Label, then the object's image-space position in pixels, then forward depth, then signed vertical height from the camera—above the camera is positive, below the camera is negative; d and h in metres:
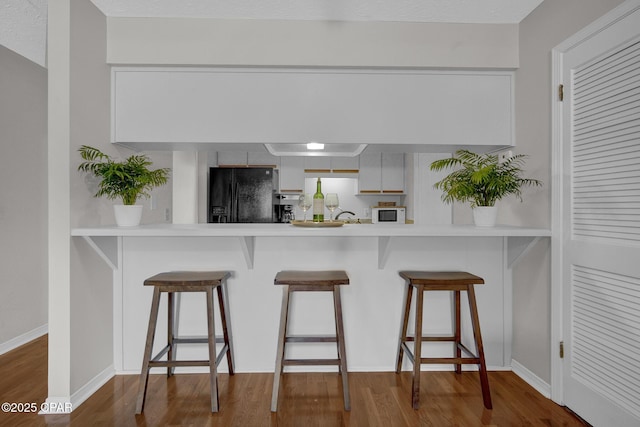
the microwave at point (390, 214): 5.17 -0.02
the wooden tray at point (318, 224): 2.29 -0.07
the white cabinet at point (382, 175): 5.43 +0.55
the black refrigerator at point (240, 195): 4.98 +0.23
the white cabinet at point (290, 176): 5.43 +0.53
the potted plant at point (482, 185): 2.15 +0.17
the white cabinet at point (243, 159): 5.31 +0.76
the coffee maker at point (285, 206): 5.31 +0.09
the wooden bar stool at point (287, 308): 2.01 -0.56
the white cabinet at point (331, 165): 5.46 +0.70
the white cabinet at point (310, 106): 2.44 +0.70
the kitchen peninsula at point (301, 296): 2.50 -0.52
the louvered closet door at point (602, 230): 1.65 -0.08
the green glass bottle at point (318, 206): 2.52 +0.04
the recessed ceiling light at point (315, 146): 2.52 +0.47
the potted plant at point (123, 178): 2.10 +0.19
